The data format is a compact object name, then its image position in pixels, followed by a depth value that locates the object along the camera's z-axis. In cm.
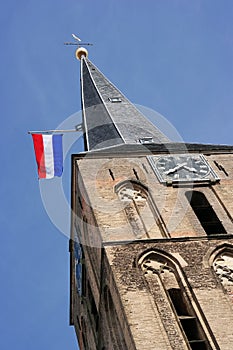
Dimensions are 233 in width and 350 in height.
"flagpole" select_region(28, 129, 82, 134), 2646
